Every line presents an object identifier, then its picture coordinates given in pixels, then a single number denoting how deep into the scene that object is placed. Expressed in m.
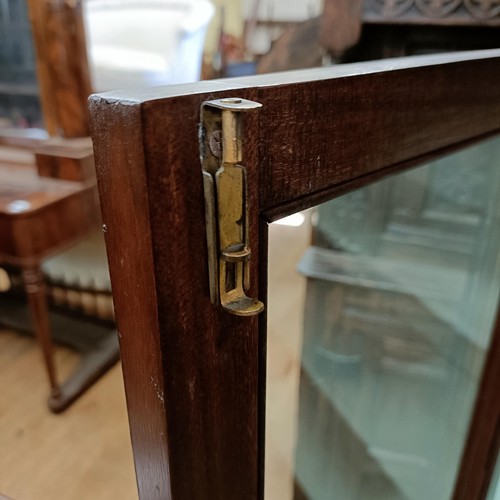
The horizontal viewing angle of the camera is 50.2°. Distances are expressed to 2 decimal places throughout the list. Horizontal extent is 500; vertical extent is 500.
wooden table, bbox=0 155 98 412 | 1.22
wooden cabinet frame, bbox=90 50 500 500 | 0.27
